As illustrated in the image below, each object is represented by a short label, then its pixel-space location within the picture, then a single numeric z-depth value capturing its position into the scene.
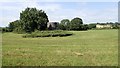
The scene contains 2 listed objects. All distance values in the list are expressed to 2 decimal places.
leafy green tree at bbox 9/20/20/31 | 34.16
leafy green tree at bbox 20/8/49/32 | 32.57
